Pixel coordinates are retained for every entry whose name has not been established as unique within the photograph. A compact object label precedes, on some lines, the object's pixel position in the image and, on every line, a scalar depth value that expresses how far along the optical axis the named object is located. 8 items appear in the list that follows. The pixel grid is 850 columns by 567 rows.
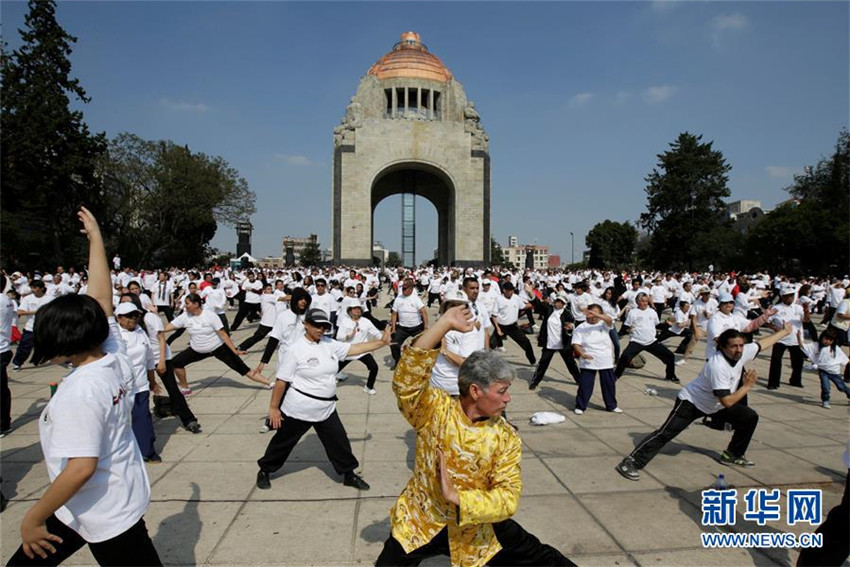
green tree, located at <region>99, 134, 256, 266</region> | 35.16
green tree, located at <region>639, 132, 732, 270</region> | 53.25
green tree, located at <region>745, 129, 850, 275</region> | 34.00
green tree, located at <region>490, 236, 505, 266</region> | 99.12
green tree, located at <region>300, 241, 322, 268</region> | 97.59
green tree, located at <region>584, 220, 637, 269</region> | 81.75
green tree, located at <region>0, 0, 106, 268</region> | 28.72
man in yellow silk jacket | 2.17
